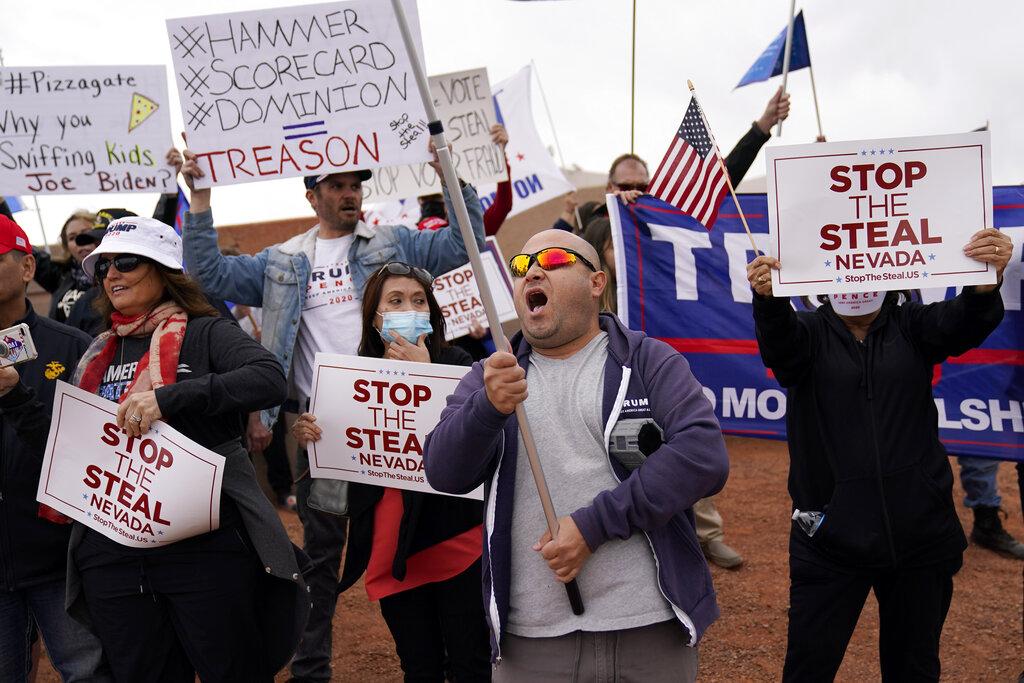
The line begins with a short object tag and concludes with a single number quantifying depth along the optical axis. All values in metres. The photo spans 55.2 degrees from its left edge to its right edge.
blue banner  5.32
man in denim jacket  4.70
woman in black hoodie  3.57
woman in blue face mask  3.76
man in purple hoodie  2.54
